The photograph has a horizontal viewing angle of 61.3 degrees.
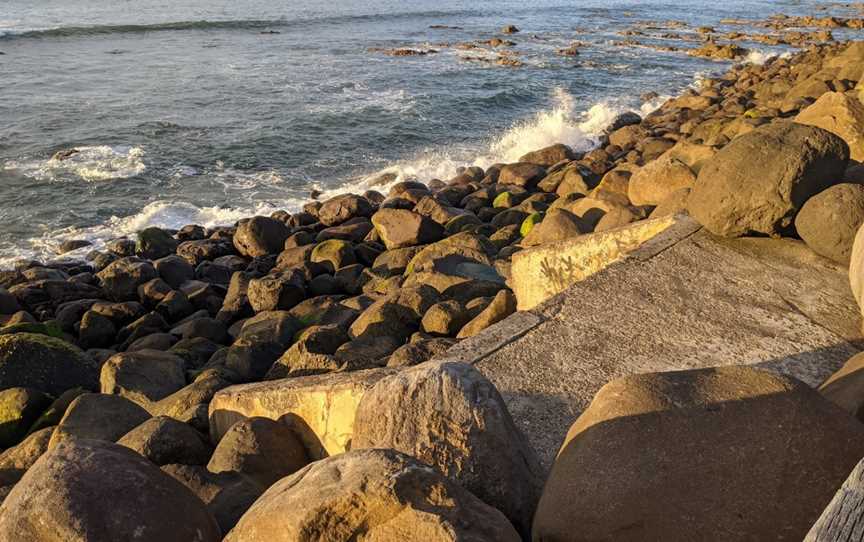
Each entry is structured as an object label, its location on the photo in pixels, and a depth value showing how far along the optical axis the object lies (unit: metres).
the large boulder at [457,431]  2.73
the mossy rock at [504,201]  11.23
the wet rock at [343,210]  11.33
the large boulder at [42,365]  6.13
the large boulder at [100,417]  4.50
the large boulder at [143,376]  5.71
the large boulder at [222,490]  3.22
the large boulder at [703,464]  2.31
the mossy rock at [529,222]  9.27
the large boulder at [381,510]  2.07
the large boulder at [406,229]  9.51
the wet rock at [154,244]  10.91
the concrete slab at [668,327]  3.84
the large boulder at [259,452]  3.72
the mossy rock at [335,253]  9.24
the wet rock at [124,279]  9.20
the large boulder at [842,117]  6.69
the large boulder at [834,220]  4.81
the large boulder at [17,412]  5.31
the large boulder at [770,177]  5.12
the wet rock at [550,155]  14.16
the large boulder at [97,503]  2.50
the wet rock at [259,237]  10.56
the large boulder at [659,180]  6.93
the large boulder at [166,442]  3.85
